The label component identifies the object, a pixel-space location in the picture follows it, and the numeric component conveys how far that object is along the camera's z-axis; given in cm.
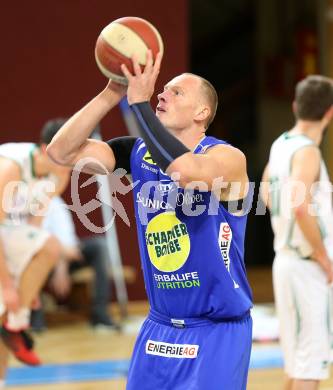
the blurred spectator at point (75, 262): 1666
